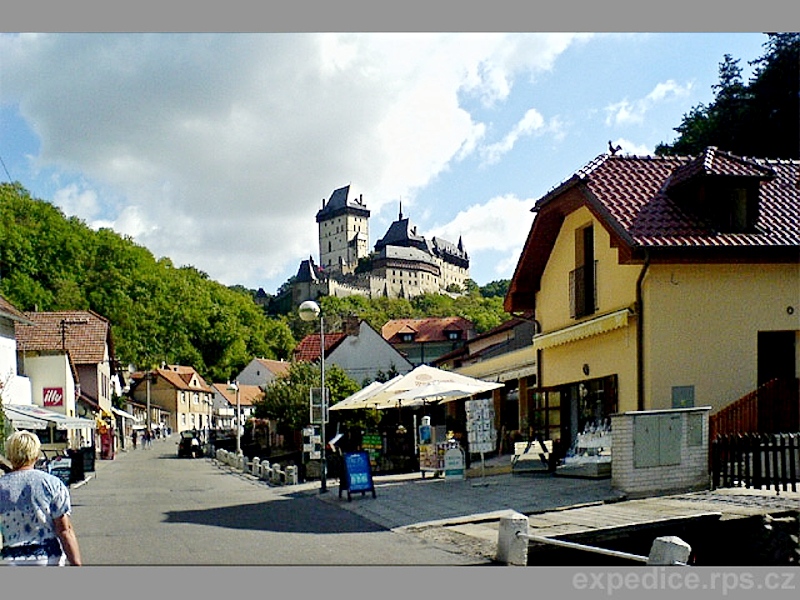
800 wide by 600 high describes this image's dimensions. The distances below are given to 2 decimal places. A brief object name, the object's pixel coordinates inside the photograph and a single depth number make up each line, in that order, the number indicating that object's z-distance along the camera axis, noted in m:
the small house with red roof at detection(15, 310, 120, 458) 44.38
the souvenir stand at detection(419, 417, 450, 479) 22.67
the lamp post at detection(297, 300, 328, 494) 20.56
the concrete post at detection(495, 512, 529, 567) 10.59
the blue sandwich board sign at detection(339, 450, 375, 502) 18.42
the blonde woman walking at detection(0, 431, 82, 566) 7.25
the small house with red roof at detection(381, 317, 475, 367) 73.25
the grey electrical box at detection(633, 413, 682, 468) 14.96
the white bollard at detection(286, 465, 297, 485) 24.69
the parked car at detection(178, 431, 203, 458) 50.72
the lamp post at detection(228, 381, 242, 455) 41.53
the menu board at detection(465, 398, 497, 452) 20.12
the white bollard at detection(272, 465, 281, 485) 25.31
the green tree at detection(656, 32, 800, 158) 31.81
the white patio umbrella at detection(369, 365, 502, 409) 22.98
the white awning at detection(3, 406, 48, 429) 29.62
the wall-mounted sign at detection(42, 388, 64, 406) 44.06
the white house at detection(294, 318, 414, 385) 62.88
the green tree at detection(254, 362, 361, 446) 36.84
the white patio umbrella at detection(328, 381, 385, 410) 25.77
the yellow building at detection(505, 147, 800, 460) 17.09
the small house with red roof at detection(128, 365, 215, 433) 95.69
